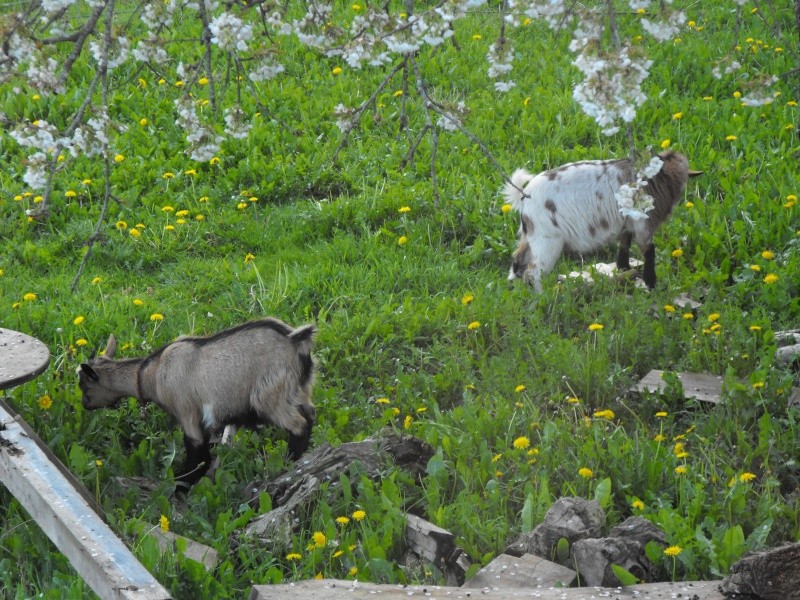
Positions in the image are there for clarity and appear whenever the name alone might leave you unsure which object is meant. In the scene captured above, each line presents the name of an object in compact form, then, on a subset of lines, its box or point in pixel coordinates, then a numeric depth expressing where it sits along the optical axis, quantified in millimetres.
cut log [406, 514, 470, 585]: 8930
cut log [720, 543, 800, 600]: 7297
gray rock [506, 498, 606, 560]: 8820
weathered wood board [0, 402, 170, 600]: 7422
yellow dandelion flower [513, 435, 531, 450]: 10719
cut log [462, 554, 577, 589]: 8141
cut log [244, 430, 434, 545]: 10180
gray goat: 11430
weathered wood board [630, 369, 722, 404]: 11836
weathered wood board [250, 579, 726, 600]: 7512
